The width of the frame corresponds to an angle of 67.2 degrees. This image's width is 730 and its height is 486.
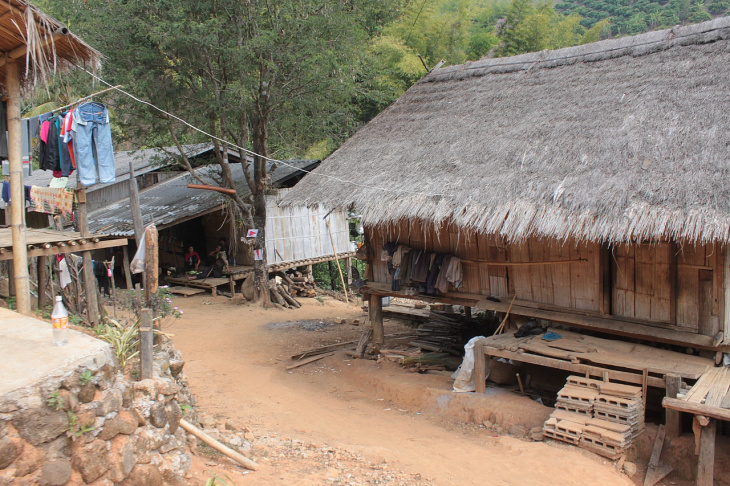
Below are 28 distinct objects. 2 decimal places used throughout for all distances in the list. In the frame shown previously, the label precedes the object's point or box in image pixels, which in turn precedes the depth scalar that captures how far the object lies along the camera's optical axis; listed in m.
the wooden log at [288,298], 15.81
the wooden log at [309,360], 10.29
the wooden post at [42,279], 8.95
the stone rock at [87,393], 4.22
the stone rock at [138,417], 4.62
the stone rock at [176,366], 6.20
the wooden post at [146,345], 4.98
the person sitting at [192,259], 18.28
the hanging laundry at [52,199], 9.38
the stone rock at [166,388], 5.04
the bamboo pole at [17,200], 6.45
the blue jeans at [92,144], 7.41
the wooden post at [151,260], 5.17
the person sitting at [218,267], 17.48
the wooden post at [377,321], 11.04
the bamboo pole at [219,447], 5.12
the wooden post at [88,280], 8.01
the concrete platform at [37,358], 3.93
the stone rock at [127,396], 4.62
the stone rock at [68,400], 4.06
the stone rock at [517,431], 7.18
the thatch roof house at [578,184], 6.97
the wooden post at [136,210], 6.68
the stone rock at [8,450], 3.67
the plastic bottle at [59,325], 4.57
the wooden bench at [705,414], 5.82
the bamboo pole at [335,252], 17.23
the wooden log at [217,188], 13.79
